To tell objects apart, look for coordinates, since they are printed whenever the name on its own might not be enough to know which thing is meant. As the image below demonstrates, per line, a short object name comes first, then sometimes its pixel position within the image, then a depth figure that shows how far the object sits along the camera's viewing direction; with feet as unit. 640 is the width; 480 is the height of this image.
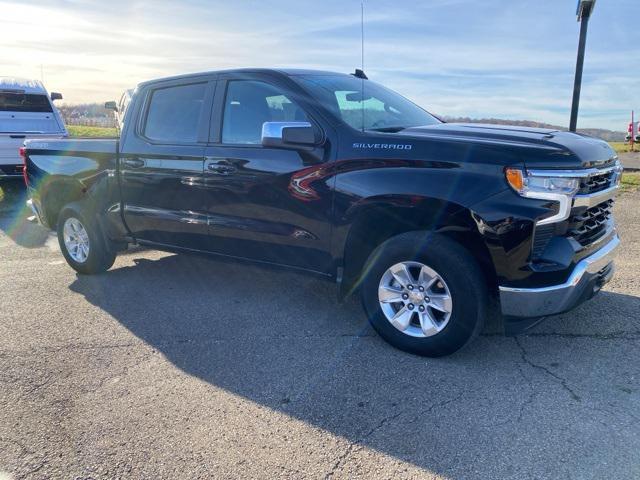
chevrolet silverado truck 10.66
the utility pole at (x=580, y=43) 29.37
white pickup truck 36.94
